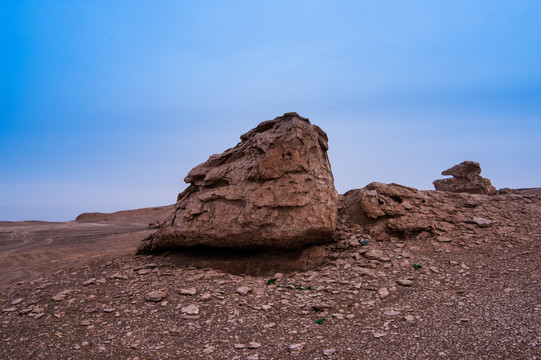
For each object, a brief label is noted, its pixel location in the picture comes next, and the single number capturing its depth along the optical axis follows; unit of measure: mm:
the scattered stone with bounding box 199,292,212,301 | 5807
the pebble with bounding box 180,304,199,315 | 5465
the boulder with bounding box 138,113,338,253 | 6703
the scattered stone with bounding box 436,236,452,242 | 7684
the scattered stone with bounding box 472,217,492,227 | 8180
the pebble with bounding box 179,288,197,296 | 6005
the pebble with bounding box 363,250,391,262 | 6936
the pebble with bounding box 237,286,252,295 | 5918
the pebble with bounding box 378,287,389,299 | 5728
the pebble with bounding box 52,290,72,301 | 6256
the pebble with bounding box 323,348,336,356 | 4223
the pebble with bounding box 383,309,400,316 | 5148
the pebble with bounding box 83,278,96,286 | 6820
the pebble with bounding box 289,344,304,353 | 4375
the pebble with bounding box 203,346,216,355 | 4512
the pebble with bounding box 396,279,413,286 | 6078
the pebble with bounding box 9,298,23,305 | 6344
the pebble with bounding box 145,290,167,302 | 5924
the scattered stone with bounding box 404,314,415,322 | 4906
